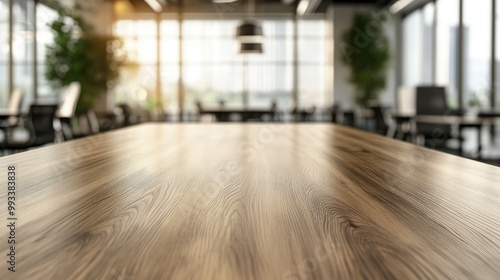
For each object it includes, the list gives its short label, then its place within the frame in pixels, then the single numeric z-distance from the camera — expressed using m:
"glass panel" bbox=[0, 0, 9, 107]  9.62
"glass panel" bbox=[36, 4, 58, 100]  10.75
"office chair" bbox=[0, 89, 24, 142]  5.99
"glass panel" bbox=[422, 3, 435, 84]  11.84
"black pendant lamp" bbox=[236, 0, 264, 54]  7.94
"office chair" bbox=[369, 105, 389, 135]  6.64
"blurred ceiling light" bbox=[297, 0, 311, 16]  12.02
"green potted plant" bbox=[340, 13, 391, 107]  13.15
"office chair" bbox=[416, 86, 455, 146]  6.59
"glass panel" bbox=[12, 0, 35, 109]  10.03
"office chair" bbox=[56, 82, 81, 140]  6.14
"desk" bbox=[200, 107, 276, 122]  9.65
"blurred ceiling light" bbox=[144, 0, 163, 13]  12.70
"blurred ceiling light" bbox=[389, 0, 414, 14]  11.33
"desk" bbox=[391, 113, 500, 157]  5.68
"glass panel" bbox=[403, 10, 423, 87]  12.77
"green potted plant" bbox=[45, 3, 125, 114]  10.71
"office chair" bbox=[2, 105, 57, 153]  4.53
